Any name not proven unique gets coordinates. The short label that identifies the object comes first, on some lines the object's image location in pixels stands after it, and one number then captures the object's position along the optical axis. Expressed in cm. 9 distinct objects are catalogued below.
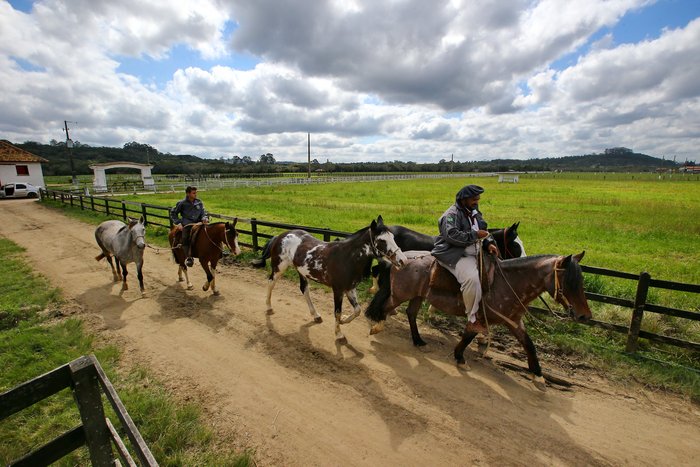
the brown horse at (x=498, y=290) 430
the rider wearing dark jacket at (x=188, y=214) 836
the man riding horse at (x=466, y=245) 466
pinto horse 524
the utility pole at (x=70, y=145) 4028
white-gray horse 782
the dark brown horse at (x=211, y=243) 788
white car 2958
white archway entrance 3594
